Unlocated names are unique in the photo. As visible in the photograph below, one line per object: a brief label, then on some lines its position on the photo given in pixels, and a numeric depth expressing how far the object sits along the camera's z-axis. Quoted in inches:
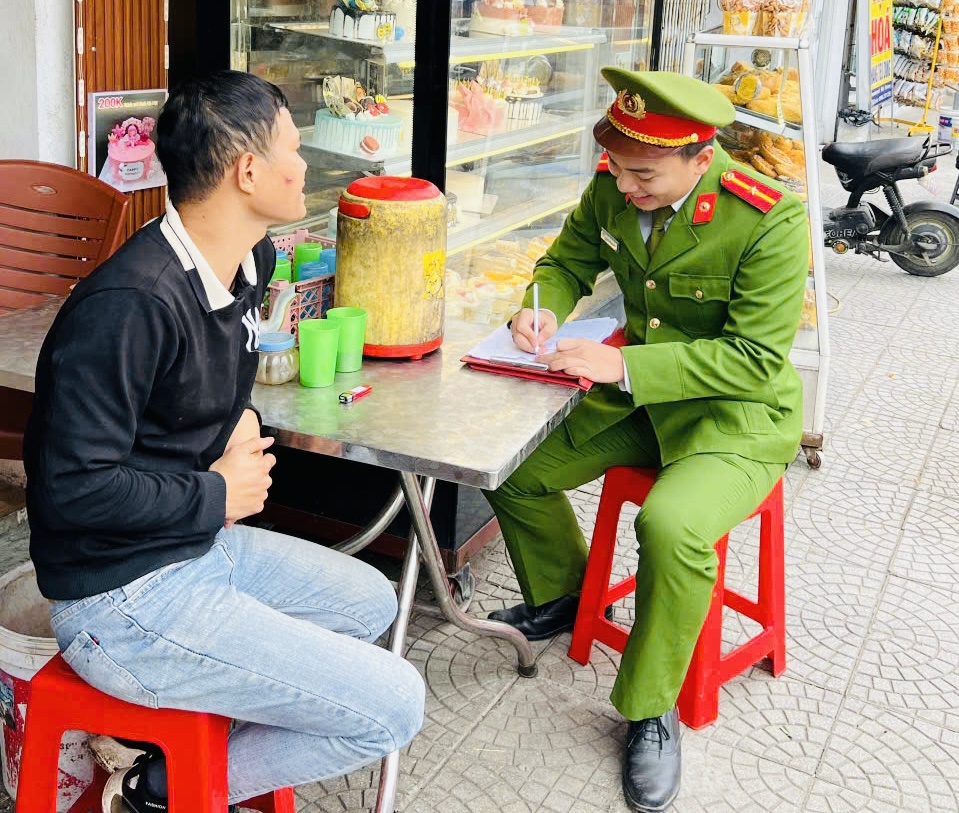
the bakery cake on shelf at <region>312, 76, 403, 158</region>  135.7
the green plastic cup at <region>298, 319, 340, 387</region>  92.8
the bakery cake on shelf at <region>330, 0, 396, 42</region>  130.2
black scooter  276.4
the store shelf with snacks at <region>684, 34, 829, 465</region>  166.9
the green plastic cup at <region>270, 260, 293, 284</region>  106.7
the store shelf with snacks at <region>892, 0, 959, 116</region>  427.8
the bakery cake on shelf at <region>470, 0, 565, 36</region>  154.3
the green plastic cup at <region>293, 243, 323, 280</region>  108.5
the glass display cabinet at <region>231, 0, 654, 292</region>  132.1
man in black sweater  67.7
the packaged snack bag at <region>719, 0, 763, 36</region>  173.8
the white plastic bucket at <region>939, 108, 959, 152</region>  394.6
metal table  83.4
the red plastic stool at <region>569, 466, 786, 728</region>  114.2
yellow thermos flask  97.9
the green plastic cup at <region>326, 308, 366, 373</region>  96.7
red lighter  92.0
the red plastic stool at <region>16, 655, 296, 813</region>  74.0
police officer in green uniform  102.3
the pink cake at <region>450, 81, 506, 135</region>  152.4
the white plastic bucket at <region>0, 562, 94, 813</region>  86.4
